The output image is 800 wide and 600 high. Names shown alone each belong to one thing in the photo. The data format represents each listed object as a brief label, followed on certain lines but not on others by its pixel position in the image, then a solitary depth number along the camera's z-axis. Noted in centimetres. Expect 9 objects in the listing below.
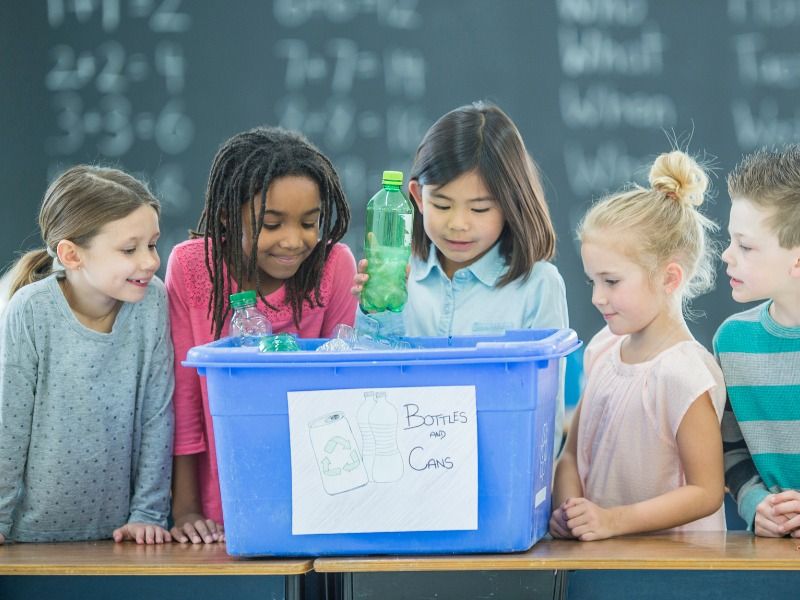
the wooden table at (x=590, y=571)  373
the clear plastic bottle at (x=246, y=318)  408
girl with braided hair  422
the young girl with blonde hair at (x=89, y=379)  417
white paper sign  373
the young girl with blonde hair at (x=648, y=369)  406
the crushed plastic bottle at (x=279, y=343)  382
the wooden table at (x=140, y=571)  375
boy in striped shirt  408
